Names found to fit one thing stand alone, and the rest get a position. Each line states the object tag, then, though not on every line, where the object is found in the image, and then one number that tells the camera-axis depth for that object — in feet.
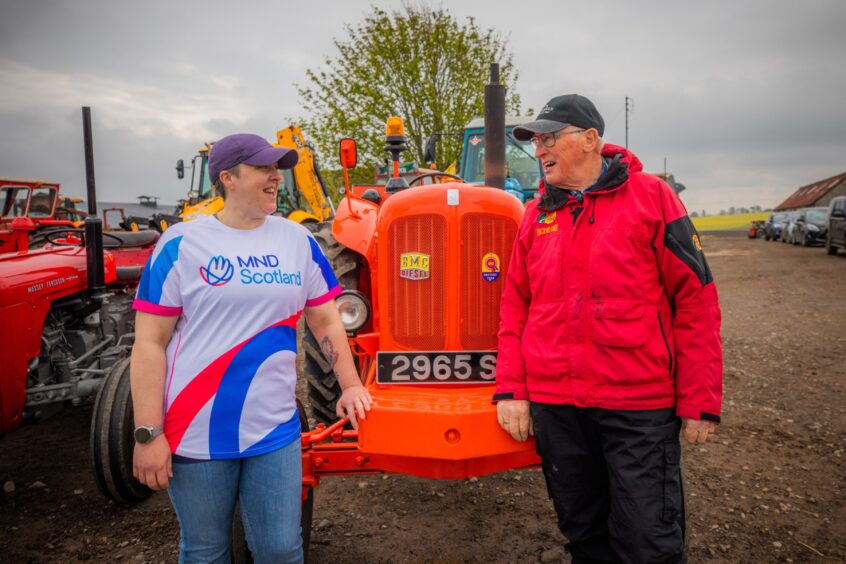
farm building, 156.37
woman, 5.84
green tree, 49.49
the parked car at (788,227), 87.92
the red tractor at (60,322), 11.80
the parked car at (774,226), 100.81
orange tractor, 8.48
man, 6.49
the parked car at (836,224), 57.82
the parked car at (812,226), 75.66
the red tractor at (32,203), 37.29
